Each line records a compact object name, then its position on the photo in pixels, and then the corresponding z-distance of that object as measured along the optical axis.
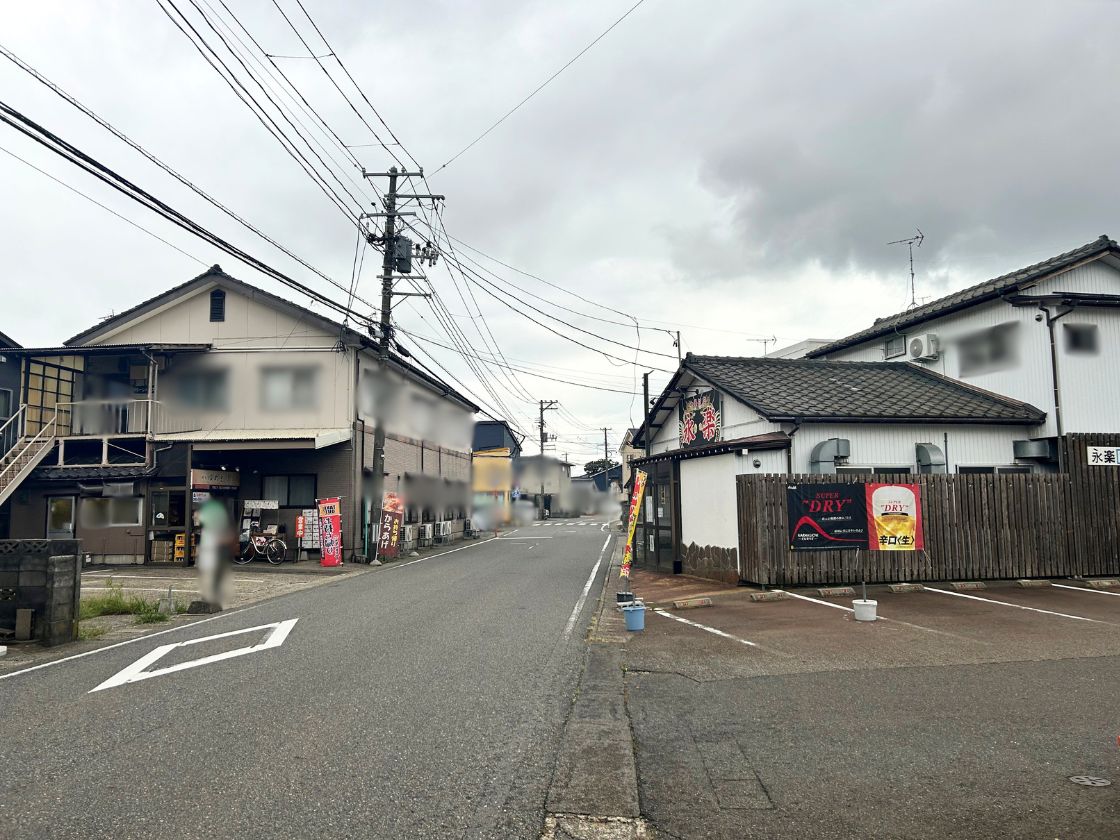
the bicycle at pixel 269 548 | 21.58
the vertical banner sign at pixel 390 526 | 22.91
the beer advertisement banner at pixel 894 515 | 13.58
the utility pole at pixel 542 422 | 68.75
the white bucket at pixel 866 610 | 10.50
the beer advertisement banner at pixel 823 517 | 13.75
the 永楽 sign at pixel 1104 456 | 15.55
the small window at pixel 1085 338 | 16.73
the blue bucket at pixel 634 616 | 10.35
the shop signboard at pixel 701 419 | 17.53
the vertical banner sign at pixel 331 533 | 21.44
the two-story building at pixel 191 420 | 21.64
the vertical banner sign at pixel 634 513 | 11.96
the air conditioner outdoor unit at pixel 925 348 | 19.42
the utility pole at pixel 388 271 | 22.19
